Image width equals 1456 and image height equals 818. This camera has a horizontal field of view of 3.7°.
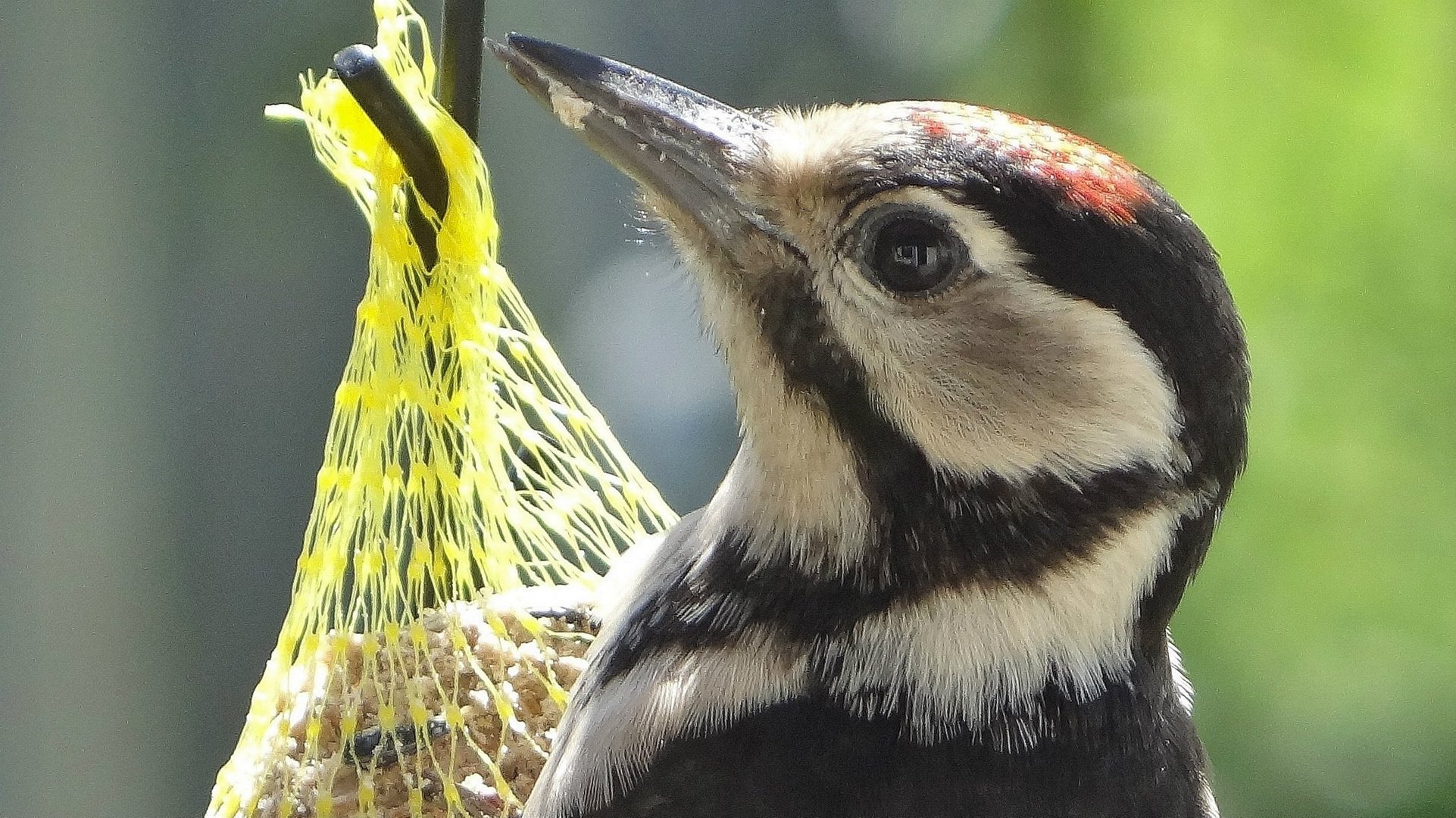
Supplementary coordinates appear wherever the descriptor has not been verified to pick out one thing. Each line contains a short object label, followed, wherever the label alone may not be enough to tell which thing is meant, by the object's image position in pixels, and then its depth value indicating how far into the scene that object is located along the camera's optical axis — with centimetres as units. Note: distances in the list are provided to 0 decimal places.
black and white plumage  156
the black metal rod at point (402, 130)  156
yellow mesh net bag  157
